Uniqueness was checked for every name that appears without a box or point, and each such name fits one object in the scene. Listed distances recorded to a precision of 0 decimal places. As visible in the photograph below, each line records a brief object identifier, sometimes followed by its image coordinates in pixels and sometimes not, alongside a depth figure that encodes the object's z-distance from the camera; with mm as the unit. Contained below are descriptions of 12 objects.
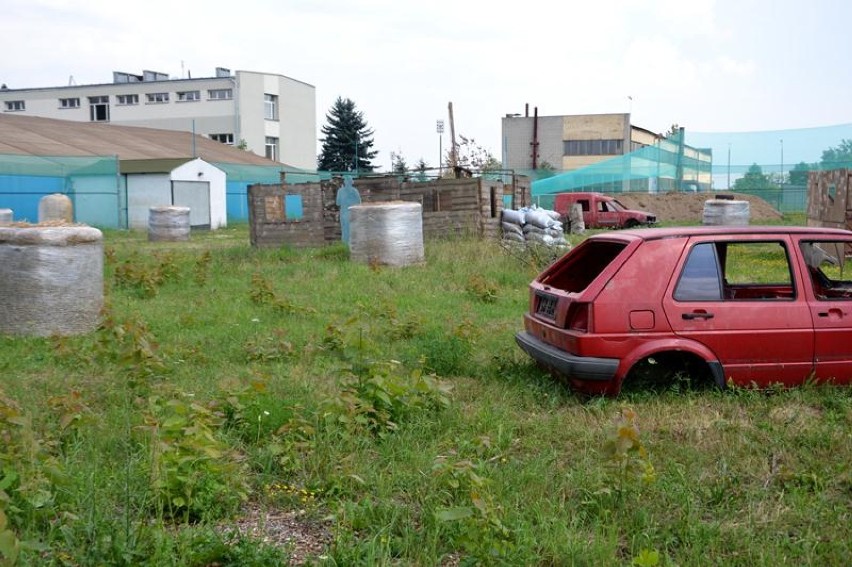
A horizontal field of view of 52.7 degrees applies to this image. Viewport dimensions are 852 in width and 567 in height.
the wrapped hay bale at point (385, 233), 15875
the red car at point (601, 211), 35375
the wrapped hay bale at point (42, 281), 9219
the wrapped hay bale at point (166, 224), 27766
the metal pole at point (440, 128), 46094
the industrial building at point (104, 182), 33706
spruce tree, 70250
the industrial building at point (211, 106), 64812
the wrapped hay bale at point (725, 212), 26688
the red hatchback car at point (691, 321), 6215
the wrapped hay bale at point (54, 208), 29781
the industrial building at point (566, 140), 75250
